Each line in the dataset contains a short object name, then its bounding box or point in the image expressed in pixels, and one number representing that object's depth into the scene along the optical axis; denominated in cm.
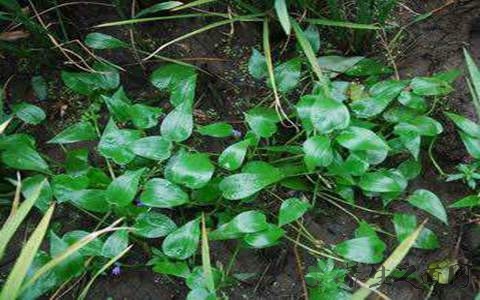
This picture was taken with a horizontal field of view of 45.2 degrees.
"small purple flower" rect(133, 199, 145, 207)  142
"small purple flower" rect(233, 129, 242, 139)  155
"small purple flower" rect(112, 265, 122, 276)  141
